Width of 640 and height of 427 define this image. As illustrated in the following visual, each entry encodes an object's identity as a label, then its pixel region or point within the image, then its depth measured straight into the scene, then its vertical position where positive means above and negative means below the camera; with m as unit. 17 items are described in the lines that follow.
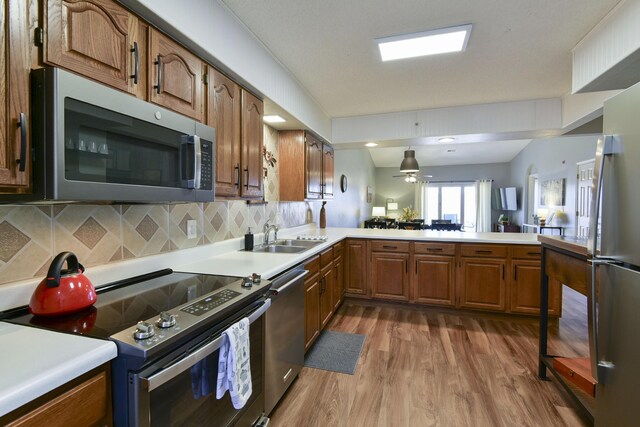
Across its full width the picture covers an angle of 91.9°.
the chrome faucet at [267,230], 2.81 -0.22
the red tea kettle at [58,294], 0.99 -0.30
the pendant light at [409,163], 6.06 +0.87
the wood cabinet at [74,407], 0.65 -0.47
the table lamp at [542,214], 7.15 -0.12
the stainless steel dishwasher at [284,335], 1.66 -0.76
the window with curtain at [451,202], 10.13 +0.18
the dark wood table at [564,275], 1.64 -0.38
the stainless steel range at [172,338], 0.84 -0.43
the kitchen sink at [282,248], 2.71 -0.38
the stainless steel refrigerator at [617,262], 1.20 -0.22
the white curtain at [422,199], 10.36 +0.28
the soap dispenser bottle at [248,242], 2.51 -0.30
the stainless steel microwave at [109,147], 0.88 +0.20
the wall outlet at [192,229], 1.97 -0.16
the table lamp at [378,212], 9.62 -0.16
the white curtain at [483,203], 9.84 +0.16
